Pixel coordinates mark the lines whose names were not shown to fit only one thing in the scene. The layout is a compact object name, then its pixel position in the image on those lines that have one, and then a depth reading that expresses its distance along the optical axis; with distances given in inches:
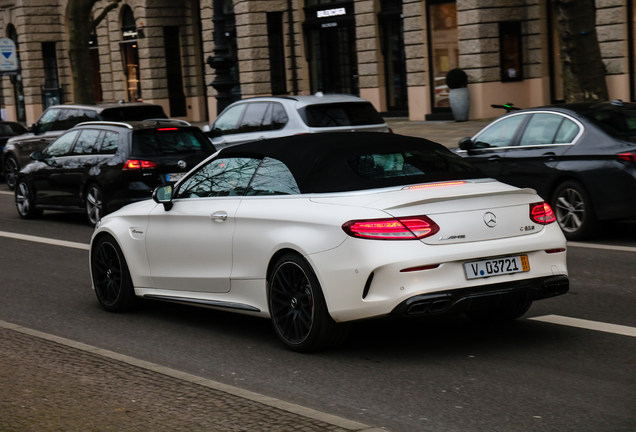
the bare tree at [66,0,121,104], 1221.1
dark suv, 750.5
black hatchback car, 526.9
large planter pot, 1087.0
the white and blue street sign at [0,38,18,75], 1291.8
